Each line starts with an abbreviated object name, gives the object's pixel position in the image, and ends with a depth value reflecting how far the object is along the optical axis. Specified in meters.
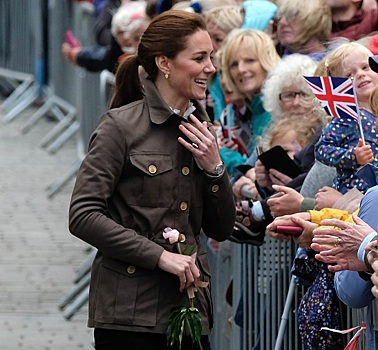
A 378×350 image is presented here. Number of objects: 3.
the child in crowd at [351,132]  10.93
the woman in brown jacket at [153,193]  10.84
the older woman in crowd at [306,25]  14.95
